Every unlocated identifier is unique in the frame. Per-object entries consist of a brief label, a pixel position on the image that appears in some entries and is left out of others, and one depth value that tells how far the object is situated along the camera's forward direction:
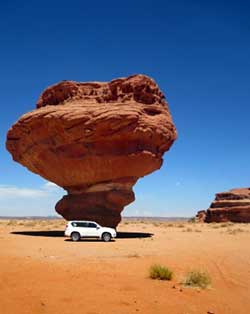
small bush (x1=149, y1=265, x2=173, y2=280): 8.13
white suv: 18.74
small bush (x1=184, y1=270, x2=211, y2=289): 7.54
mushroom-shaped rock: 21.11
